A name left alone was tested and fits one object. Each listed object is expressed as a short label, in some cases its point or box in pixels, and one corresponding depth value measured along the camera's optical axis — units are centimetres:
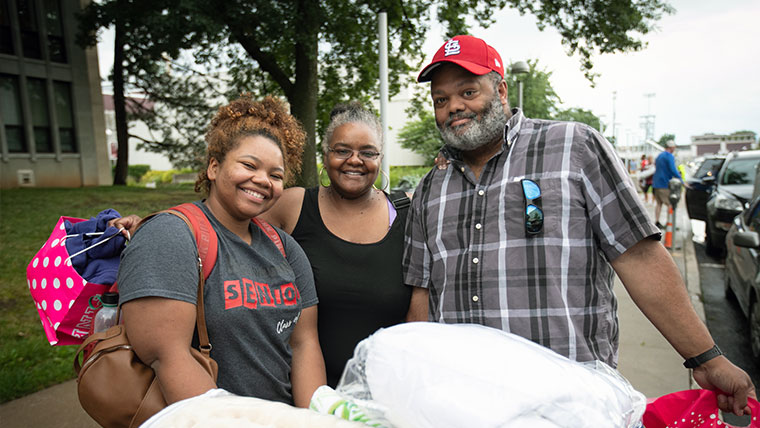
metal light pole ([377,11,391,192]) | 560
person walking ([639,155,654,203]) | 1873
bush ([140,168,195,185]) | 3623
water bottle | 173
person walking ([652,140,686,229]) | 1159
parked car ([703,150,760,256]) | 909
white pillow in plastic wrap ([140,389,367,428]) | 93
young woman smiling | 146
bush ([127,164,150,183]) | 3878
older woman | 236
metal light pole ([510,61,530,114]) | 1365
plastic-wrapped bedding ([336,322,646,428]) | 90
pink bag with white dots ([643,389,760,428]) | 164
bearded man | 172
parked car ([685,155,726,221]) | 1241
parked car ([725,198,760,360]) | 483
